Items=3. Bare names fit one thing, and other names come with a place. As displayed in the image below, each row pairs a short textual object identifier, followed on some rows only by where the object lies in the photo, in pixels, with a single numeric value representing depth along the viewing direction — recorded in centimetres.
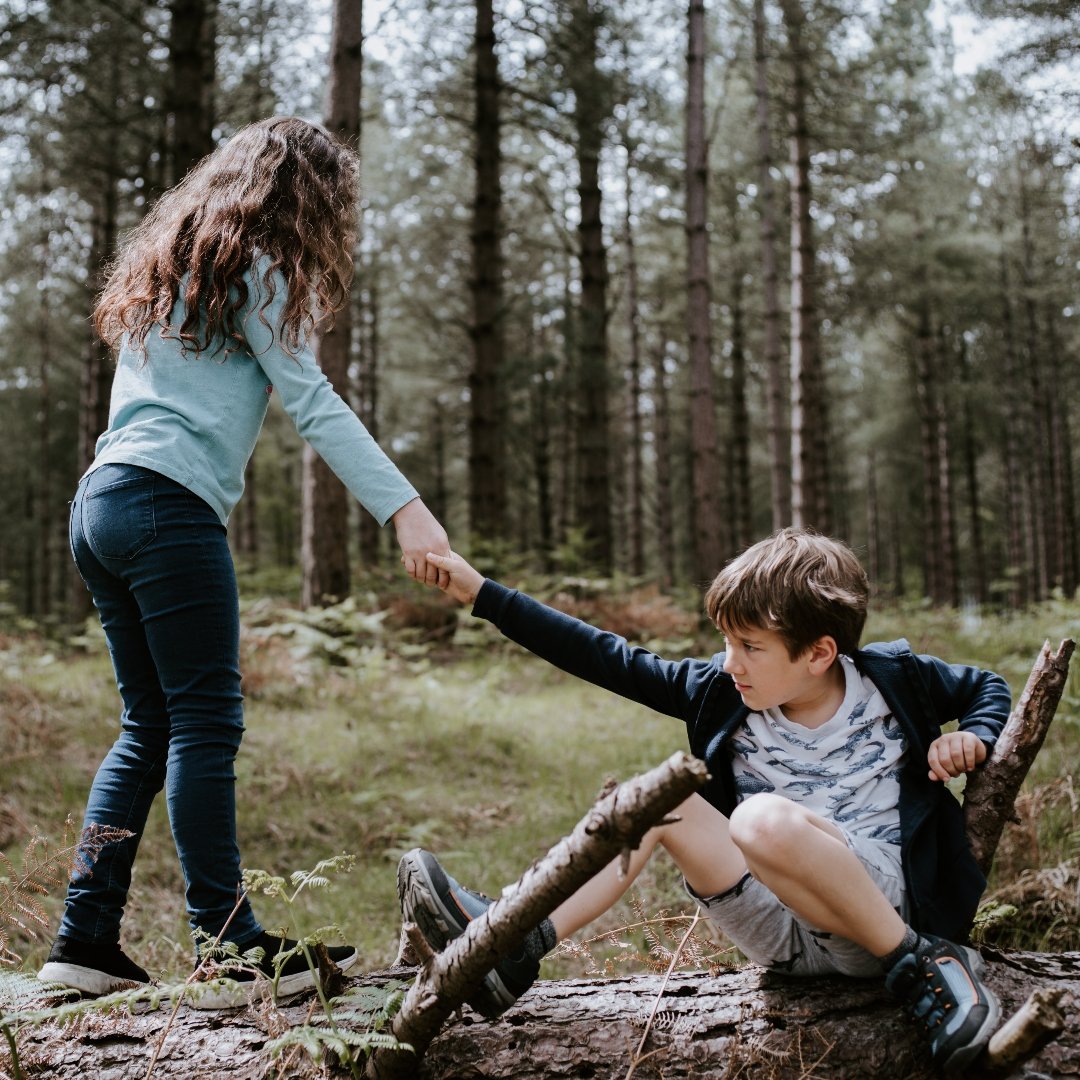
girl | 220
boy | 188
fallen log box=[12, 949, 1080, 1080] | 186
